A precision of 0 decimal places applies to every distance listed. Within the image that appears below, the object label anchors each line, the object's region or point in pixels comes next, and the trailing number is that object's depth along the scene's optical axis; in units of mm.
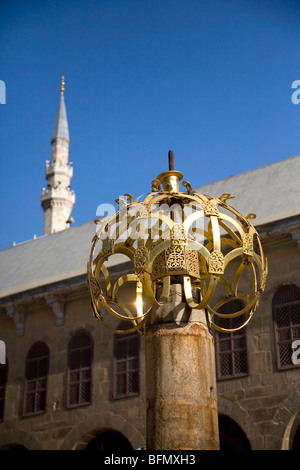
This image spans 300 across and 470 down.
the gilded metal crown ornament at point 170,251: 8898
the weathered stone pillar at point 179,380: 8234
